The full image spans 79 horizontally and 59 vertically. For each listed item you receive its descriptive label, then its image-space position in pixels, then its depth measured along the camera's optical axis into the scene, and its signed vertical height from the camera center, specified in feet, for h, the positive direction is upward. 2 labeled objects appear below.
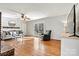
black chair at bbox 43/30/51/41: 10.14 -1.59
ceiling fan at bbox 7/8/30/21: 6.40 +1.75
